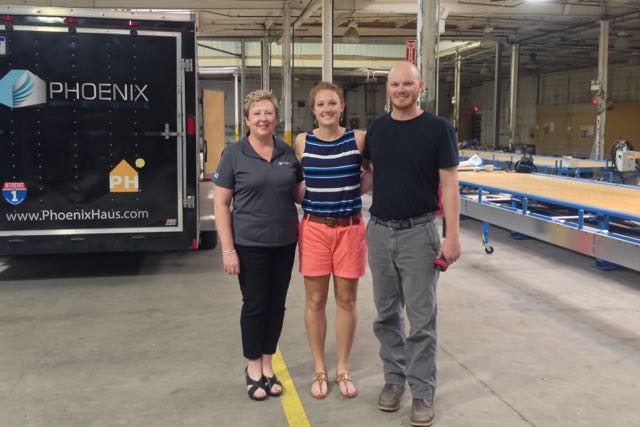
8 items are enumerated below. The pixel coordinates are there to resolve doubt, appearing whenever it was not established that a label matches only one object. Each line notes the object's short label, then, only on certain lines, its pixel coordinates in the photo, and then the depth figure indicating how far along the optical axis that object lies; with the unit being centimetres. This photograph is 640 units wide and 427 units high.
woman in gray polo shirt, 334
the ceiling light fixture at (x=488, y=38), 2002
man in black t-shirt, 301
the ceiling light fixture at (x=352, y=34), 1588
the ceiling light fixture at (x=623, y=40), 1872
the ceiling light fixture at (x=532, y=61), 2528
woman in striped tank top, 325
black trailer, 559
